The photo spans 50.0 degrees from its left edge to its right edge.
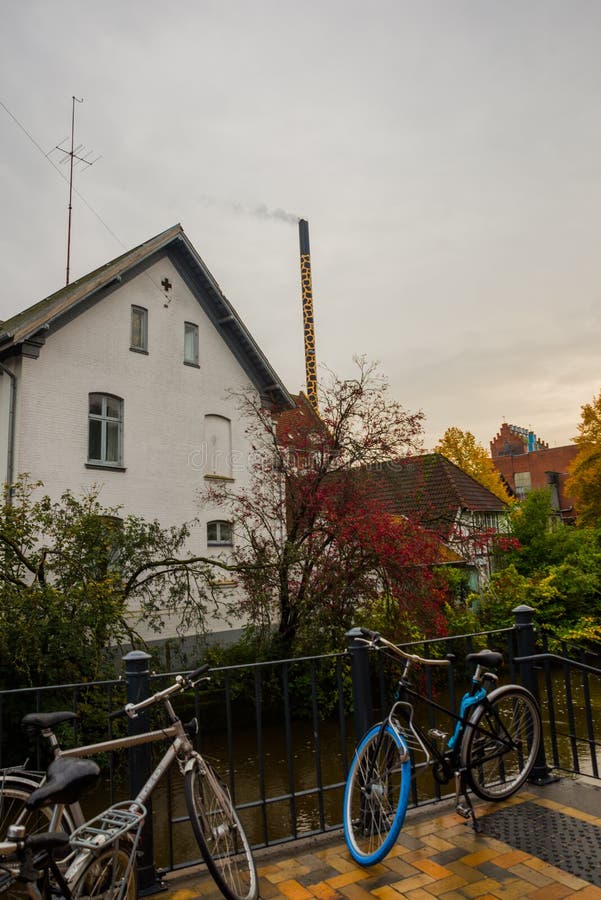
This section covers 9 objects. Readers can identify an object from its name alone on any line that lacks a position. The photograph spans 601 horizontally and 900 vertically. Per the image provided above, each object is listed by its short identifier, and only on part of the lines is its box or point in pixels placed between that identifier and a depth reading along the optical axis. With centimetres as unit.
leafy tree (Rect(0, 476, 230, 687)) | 969
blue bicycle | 368
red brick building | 5119
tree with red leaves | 1224
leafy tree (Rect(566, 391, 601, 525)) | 2952
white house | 1473
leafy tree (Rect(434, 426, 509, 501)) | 3684
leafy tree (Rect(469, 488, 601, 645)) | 1909
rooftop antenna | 2039
